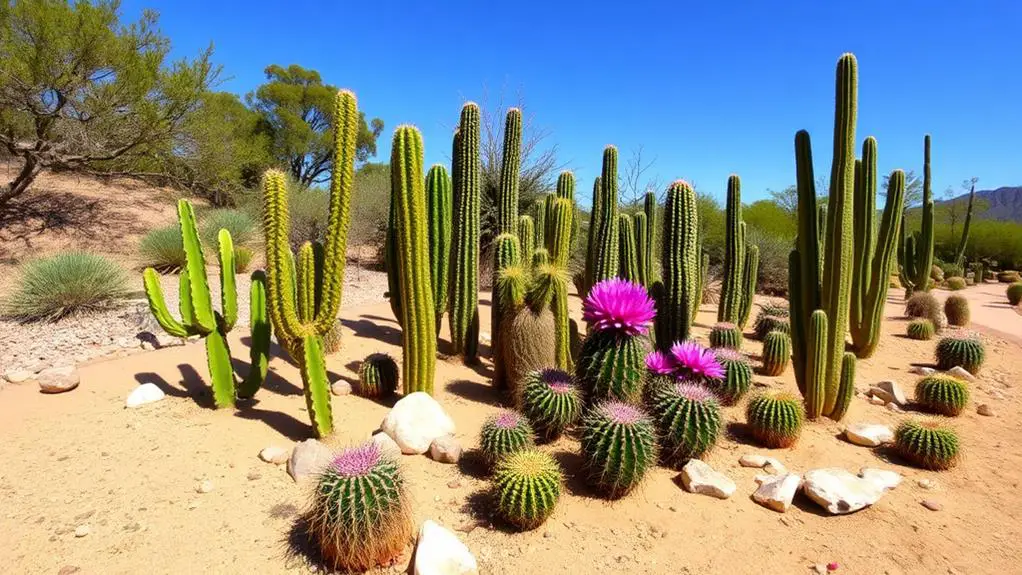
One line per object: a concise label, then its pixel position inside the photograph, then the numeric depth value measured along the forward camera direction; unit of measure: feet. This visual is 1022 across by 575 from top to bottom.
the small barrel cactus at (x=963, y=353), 22.97
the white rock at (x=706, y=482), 11.98
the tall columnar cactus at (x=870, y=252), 19.54
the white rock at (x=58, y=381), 15.88
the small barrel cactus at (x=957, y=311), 35.50
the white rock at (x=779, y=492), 11.59
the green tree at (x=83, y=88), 37.93
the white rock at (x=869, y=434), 15.20
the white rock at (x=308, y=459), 11.91
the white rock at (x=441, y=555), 9.00
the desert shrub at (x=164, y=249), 37.78
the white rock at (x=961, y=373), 22.16
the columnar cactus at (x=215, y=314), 15.11
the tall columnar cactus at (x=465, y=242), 20.51
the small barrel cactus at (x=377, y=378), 16.70
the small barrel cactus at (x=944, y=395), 17.88
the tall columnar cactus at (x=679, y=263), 16.94
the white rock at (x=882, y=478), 12.46
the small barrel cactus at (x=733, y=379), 17.17
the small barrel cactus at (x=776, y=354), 21.48
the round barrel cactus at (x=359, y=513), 9.05
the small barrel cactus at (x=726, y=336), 22.79
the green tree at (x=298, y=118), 85.61
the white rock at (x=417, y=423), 13.65
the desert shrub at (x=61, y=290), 24.81
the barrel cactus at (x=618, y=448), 11.38
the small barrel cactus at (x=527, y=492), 10.41
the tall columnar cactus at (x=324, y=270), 12.87
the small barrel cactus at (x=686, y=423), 12.69
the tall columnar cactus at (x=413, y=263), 14.44
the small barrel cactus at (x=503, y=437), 12.23
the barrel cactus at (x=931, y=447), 13.80
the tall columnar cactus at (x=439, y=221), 19.44
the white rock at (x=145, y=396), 15.29
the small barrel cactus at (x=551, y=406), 13.65
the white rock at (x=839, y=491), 11.44
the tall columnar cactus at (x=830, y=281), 16.07
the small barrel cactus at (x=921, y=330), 29.81
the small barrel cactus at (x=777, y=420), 14.30
